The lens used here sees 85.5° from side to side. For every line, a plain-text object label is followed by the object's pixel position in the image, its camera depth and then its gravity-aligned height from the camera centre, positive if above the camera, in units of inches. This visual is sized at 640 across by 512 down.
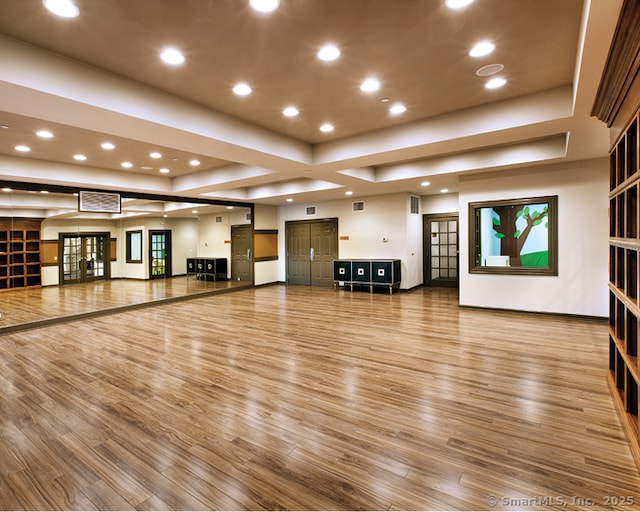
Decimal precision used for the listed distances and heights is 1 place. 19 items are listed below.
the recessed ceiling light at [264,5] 90.1 +65.3
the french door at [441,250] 399.5 +0.1
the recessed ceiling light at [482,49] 112.6 +67.0
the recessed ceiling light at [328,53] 113.3 +67.1
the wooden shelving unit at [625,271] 97.0 -7.7
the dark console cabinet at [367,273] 369.7 -24.5
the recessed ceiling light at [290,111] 166.2 +68.9
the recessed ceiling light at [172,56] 113.7 +66.6
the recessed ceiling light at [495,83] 137.9 +67.9
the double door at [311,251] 438.3 +0.6
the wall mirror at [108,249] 256.8 +4.3
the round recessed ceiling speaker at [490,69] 127.2 +67.5
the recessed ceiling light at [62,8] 89.0 +65.3
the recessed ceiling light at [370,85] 137.1 +67.8
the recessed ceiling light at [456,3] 91.9 +66.1
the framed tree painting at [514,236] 251.3 +10.0
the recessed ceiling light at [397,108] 162.7 +68.6
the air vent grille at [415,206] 386.5 +51.1
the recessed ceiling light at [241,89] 140.5 +68.1
